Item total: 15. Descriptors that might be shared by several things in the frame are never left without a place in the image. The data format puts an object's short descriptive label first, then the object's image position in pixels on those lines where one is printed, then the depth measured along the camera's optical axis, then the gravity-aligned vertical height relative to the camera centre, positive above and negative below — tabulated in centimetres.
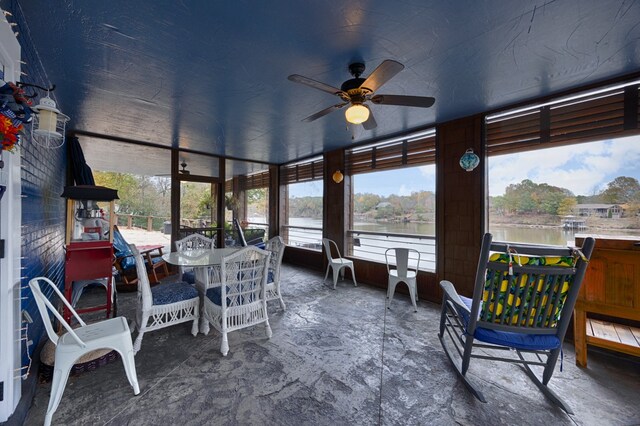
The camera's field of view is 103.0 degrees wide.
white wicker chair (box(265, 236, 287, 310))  313 -77
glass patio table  263 -55
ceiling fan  207 +101
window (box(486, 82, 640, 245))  256 +50
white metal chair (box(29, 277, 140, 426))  155 -87
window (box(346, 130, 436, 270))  409 +27
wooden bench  205 -68
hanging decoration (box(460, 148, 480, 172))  333 +69
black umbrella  413 +76
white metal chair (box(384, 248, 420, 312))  348 -88
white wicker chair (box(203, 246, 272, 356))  239 -84
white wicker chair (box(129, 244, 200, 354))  234 -91
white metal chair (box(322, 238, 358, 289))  443 -91
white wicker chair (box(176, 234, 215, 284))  361 -50
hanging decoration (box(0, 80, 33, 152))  110 +49
